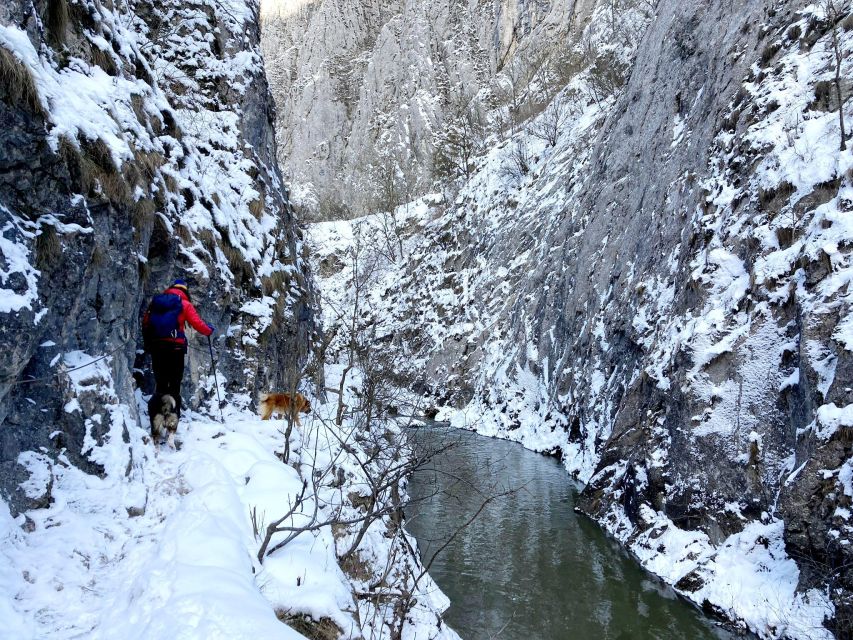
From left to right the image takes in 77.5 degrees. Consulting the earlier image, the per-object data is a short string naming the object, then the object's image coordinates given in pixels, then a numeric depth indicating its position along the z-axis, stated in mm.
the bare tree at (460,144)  34719
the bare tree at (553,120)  26797
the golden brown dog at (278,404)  7738
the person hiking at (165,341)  5828
